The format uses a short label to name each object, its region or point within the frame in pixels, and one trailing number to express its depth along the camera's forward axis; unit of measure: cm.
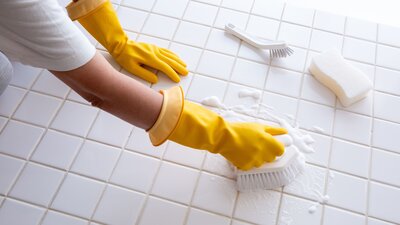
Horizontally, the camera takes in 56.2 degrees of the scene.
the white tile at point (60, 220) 73
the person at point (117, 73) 50
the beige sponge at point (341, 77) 85
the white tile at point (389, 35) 97
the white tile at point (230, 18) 100
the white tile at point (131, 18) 99
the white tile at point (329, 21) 99
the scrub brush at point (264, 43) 92
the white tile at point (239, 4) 103
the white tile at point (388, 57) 94
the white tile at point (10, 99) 86
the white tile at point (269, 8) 102
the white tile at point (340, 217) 73
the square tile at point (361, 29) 98
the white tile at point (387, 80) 90
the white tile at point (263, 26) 98
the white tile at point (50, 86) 88
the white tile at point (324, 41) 96
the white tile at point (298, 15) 100
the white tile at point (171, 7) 102
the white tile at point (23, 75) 90
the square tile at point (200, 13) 101
